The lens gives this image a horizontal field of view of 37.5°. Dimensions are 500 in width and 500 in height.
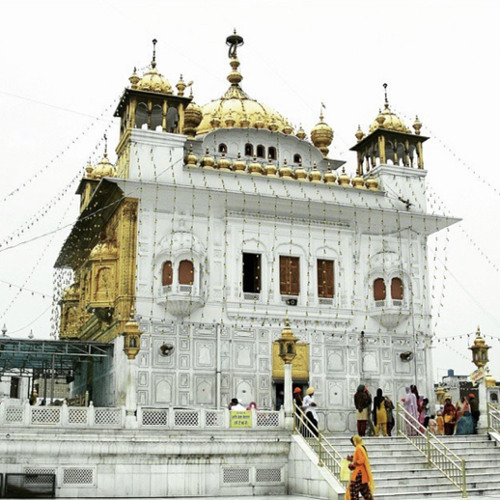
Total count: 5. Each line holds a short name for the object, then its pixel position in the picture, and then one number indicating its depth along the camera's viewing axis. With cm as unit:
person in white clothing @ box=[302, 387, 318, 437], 1783
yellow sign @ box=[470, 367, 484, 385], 2089
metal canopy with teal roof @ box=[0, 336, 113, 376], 2330
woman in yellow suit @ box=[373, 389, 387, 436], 1936
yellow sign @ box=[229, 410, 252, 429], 1723
